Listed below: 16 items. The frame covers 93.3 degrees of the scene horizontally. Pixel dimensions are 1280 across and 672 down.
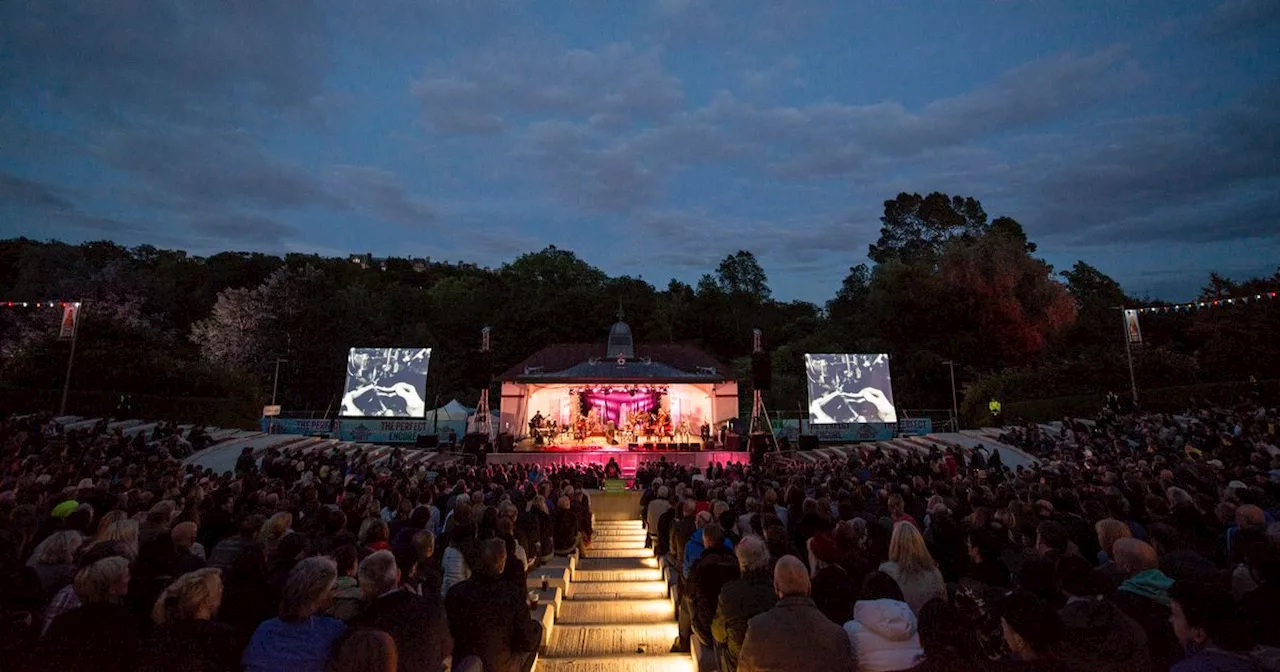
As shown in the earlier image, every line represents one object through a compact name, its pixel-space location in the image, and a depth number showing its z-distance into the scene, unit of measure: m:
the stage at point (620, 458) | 21.59
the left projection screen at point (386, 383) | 23.72
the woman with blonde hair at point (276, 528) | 4.58
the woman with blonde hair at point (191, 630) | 2.29
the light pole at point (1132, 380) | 19.58
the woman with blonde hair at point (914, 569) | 3.42
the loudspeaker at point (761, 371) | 20.52
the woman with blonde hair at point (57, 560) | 3.30
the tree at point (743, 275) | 54.75
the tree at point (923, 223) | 45.66
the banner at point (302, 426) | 24.47
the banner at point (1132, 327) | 20.28
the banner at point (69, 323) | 18.56
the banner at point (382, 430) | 24.39
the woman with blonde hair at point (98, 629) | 2.31
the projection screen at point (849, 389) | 23.69
